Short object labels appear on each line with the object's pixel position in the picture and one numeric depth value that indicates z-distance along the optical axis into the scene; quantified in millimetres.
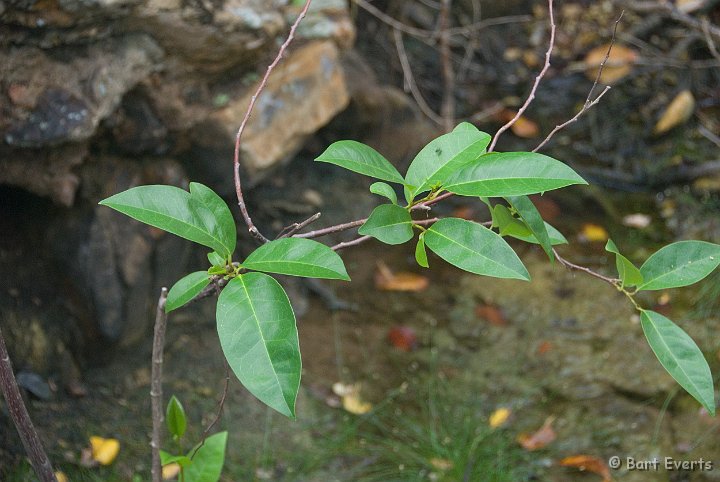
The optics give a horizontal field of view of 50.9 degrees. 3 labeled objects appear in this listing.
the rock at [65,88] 1885
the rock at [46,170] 2008
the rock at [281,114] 2480
